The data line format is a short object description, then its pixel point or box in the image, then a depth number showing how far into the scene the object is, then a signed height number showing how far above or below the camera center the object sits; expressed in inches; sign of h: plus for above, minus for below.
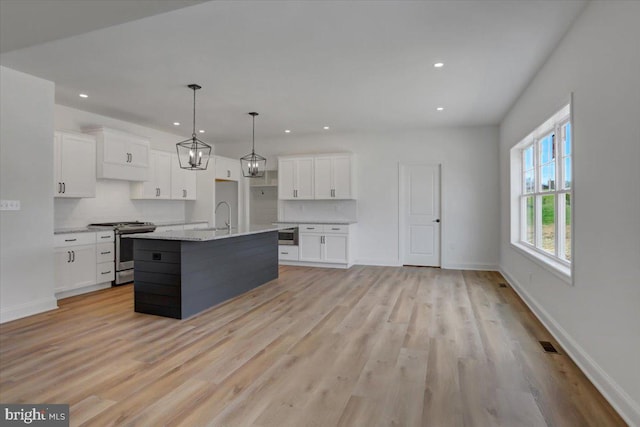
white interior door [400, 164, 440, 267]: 271.9 +0.4
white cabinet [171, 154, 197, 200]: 266.5 +24.2
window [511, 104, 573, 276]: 135.4 +10.2
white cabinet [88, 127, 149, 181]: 210.5 +36.6
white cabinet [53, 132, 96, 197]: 189.8 +26.9
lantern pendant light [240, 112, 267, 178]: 220.7 +30.9
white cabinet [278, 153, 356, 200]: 277.4 +29.6
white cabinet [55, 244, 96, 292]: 180.9 -28.2
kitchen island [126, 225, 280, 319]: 149.8 -25.5
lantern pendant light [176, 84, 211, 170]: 169.9 +29.4
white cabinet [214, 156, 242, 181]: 291.6 +38.3
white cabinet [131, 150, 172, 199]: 245.3 +22.8
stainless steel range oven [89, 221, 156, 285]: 210.4 -22.0
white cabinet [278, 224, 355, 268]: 266.4 -23.2
